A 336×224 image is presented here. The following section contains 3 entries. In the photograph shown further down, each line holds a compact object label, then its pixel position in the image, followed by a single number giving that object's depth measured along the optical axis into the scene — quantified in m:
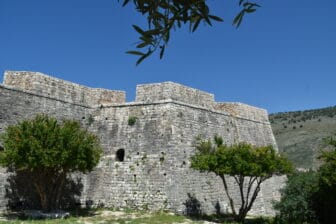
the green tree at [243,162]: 14.14
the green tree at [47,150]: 11.99
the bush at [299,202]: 14.85
